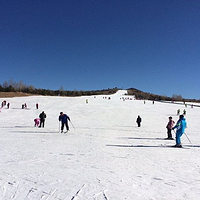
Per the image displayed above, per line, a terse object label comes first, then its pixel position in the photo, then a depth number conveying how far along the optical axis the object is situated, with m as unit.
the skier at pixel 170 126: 11.66
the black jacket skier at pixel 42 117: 16.20
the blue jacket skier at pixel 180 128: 8.71
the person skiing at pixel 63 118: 13.53
